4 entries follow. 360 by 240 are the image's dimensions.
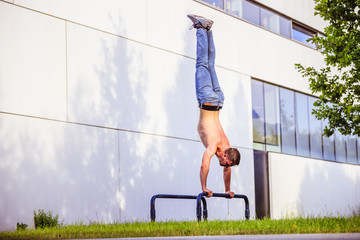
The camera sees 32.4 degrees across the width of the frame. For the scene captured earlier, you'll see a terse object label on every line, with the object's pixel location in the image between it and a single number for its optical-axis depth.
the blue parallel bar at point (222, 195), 13.32
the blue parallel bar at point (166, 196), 13.31
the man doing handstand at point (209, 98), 14.33
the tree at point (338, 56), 16.83
